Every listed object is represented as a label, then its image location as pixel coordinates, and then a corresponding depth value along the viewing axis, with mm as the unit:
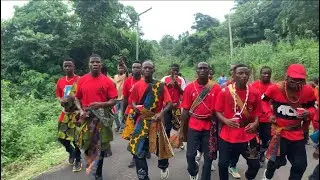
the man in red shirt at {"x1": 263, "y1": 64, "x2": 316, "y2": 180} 2823
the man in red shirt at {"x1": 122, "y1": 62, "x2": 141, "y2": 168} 3541
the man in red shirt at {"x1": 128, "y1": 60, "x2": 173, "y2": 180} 3368
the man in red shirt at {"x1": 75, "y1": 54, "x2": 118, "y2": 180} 3551
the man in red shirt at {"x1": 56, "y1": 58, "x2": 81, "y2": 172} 4082
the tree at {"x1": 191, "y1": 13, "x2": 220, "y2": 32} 32181
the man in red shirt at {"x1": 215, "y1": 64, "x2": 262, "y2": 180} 2963
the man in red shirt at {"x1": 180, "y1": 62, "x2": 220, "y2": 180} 3289
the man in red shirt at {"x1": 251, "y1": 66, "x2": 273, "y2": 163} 4037
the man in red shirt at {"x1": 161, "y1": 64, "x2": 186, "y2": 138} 4489
